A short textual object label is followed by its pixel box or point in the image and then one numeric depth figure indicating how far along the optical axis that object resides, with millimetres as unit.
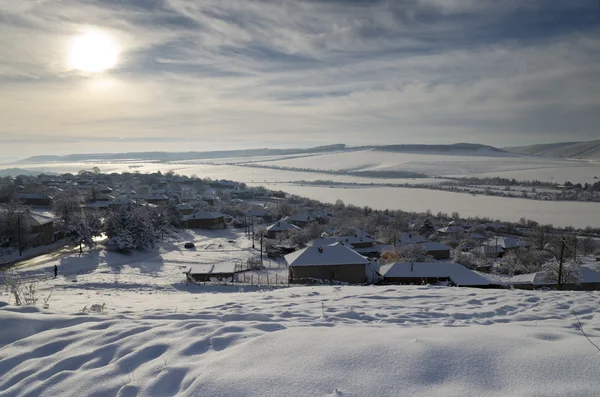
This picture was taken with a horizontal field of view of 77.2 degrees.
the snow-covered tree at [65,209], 46312
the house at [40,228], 39312
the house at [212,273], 27955
